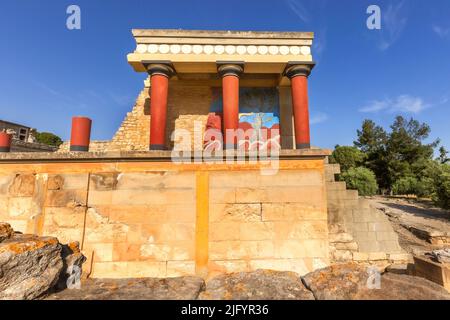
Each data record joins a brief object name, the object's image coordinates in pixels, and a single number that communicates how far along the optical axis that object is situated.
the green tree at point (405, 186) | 26.90
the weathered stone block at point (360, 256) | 5.58
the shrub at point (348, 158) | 33.47
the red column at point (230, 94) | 9.14
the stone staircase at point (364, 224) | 5.88
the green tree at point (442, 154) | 36.47
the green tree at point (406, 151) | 30.61
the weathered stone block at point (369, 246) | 6.17
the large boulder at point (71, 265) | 3.16
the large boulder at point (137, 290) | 2.80
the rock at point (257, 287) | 2.82
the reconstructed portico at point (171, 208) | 3.85
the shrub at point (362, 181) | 24.03
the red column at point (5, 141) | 4.80
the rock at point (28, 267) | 2.52
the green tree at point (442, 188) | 15.20
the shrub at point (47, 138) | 51.19
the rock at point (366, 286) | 2.61
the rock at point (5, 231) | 2.98
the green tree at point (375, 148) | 32.78
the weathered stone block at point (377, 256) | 5.94
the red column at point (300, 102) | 9.16
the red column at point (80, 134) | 4.62
